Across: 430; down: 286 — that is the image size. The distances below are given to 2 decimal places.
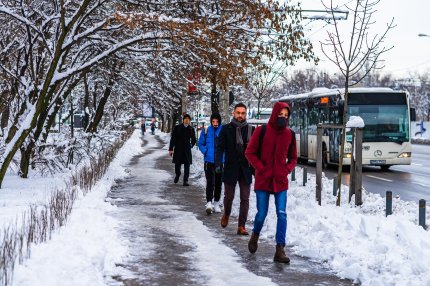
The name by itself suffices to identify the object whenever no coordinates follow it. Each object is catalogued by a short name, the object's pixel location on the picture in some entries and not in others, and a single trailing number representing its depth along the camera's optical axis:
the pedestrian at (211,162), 11.61
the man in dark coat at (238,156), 9.15
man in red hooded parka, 7.40
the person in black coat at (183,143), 16.58
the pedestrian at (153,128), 86.88
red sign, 15.35
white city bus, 22.48
